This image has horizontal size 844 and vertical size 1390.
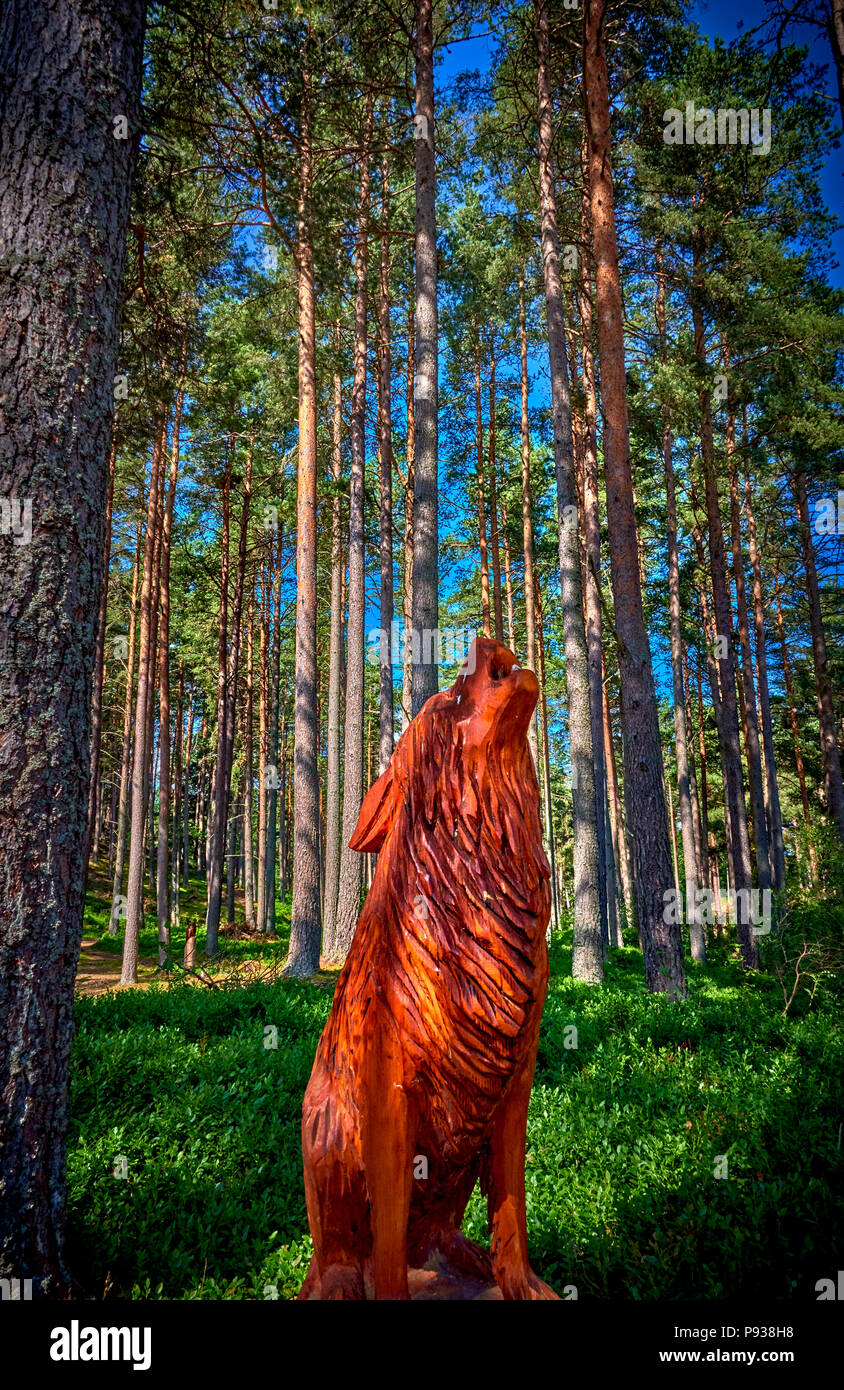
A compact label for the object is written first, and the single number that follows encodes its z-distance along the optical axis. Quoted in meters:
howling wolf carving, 1.75
